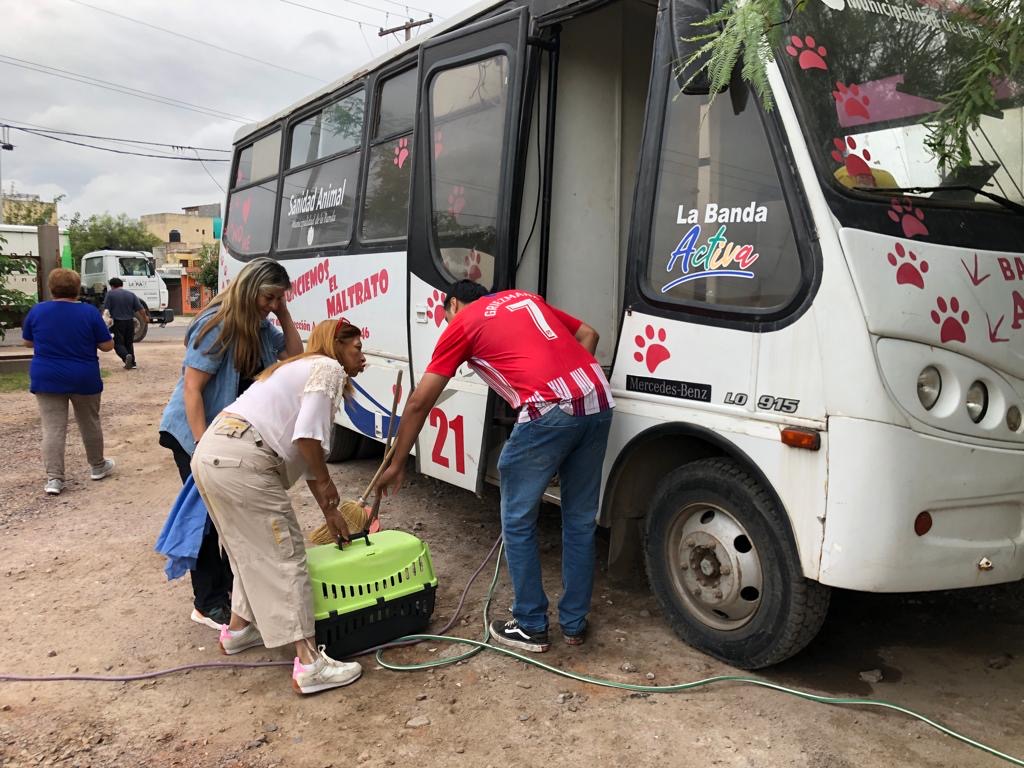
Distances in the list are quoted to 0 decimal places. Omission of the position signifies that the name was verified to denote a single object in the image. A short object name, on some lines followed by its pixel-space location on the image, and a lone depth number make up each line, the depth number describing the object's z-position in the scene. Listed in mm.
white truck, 28141
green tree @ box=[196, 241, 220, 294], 40281
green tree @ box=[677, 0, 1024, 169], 2385
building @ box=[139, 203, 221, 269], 62438
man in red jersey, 3465
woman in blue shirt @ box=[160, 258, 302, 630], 3795
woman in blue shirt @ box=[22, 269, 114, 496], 6391
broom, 3848
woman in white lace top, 3248
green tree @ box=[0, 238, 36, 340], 13625
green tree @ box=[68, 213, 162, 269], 55888
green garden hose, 2923
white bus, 2820
